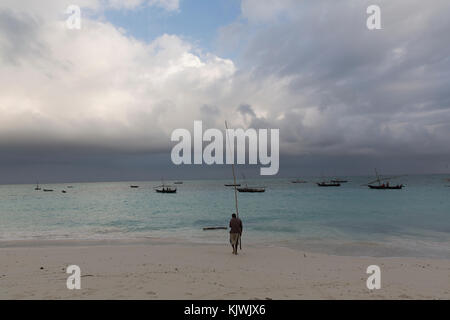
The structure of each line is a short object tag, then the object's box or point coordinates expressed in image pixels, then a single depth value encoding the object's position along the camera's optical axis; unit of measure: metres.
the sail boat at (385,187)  96.70
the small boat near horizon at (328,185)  127.62
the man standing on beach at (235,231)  13.68
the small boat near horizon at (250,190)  94.03
